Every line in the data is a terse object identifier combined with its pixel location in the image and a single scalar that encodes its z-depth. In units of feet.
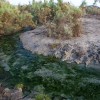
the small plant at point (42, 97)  12.23
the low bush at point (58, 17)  19.57
